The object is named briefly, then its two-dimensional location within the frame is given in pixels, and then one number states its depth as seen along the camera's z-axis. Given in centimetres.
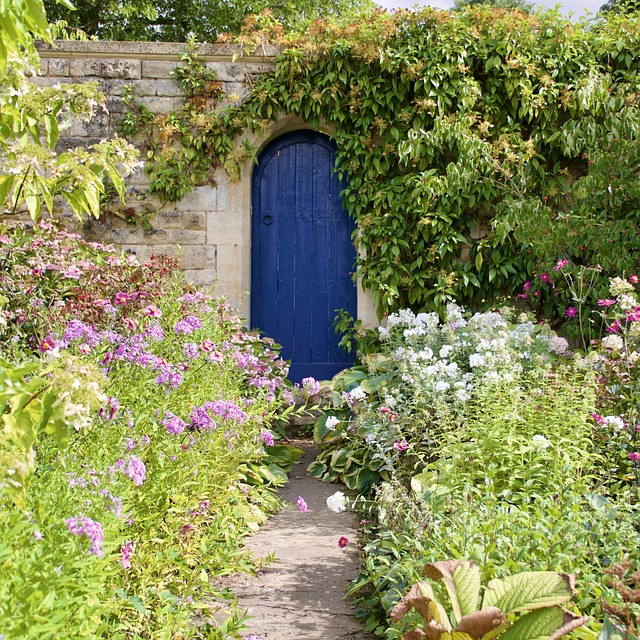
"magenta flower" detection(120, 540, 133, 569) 196
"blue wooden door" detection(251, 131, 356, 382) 621
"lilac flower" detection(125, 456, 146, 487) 197
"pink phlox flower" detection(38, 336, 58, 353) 272
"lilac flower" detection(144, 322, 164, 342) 317
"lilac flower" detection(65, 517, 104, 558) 165
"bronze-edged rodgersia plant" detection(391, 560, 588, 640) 158
